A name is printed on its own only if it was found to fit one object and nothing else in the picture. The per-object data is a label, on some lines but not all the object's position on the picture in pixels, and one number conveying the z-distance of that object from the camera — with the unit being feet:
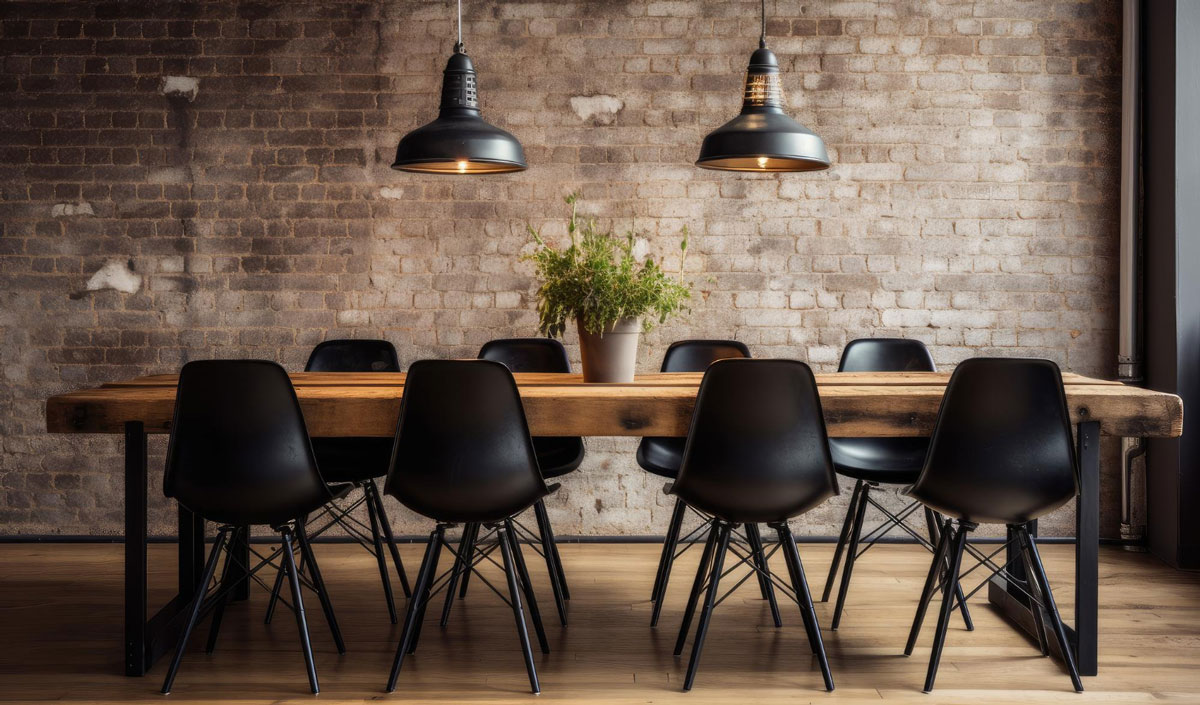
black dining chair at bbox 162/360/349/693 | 8.77
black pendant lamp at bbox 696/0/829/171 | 10.43
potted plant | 10.10
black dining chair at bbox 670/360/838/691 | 8.63
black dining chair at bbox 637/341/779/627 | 10.94
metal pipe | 14.08
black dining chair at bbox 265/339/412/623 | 10.81
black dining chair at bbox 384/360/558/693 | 8.65
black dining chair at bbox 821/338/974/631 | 10.62
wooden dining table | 9.09
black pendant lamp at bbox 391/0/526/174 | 10.44
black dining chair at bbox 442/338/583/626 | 10.61
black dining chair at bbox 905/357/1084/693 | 8.65
